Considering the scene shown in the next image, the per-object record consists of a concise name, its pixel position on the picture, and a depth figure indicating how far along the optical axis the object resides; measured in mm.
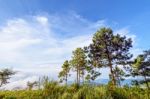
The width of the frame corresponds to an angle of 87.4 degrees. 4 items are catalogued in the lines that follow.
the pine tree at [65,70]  20699
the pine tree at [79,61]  18469
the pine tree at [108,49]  13953
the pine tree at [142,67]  13850
